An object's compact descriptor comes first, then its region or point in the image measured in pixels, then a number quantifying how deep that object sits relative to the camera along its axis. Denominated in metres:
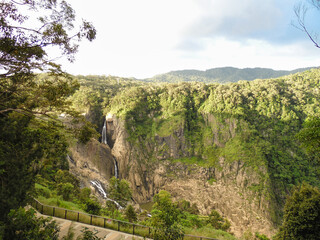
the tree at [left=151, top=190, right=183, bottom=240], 6.73
